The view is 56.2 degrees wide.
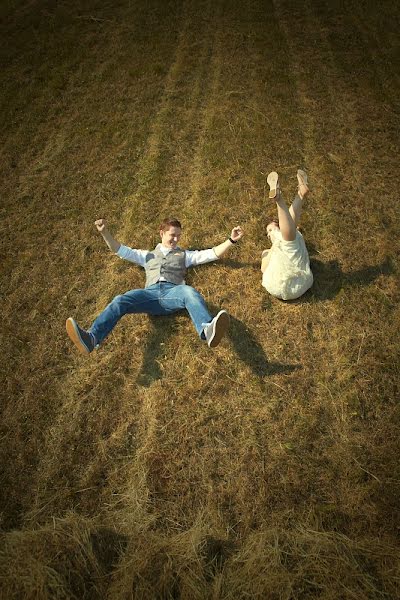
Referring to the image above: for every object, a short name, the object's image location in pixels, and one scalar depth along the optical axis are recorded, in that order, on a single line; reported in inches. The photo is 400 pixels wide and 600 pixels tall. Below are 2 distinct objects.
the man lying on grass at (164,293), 157.1
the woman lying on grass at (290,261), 179.6
